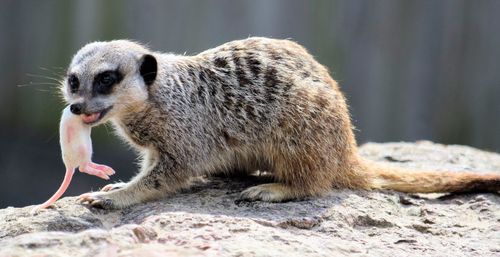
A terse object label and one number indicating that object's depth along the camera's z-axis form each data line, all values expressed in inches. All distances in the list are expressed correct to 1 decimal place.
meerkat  276.5
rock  197.0
